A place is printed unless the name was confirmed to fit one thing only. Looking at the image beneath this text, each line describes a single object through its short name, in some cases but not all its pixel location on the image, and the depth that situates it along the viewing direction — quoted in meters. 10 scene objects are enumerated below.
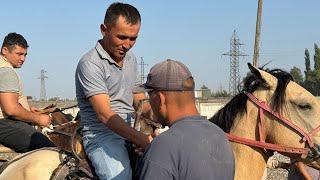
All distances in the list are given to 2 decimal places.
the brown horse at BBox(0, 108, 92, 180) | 4.18
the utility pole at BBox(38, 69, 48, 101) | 81.88
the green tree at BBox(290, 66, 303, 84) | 95.76
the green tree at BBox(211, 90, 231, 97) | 66.19
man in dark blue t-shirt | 2.36
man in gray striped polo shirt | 3.63
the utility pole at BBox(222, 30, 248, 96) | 59.25
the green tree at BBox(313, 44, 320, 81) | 82.56
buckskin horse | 4.45
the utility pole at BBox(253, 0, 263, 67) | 18.89
